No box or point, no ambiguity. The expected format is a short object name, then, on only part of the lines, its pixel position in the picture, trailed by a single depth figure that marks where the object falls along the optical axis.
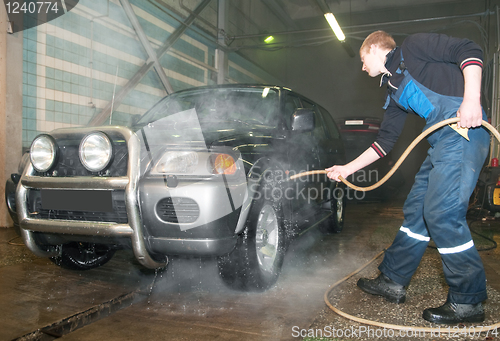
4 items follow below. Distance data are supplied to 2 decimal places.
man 1.92
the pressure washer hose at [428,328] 1.90
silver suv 2.05
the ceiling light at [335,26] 8.55
